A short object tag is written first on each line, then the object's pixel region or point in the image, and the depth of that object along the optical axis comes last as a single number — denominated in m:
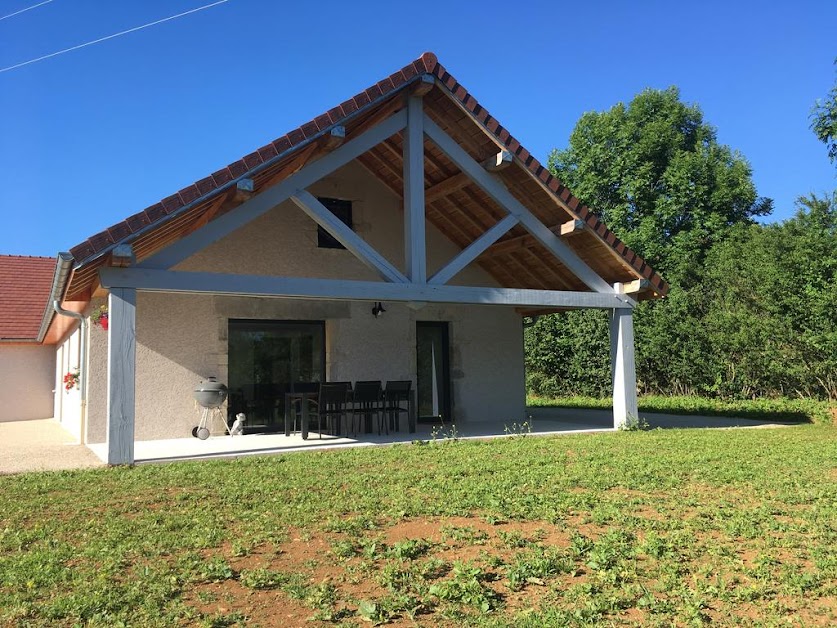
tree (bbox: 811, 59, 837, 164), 13.53
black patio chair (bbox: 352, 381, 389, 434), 10.23
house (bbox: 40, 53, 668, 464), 7.46
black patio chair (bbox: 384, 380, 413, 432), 10.49
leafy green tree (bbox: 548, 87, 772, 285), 22.17
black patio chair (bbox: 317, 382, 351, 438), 9.58
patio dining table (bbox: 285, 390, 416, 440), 9.53
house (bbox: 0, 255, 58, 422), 17.12
